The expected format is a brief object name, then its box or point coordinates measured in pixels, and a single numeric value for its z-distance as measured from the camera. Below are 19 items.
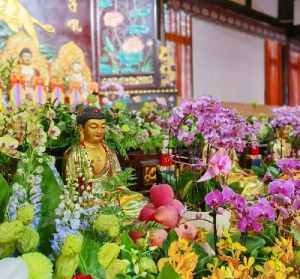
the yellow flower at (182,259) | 0.80
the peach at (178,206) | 1.02
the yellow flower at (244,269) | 0.83
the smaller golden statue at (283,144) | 2.80
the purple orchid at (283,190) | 0.92
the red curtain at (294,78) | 8.95
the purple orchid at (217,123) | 1.31
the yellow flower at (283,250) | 0.92
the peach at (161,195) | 1.05
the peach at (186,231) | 0.95
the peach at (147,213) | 1.00
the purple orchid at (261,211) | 0.86
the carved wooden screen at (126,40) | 4.69
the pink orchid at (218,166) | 1.05
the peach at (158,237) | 0.89
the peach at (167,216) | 0.98
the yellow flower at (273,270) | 0.85
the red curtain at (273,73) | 8.39
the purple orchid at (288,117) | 2.32
